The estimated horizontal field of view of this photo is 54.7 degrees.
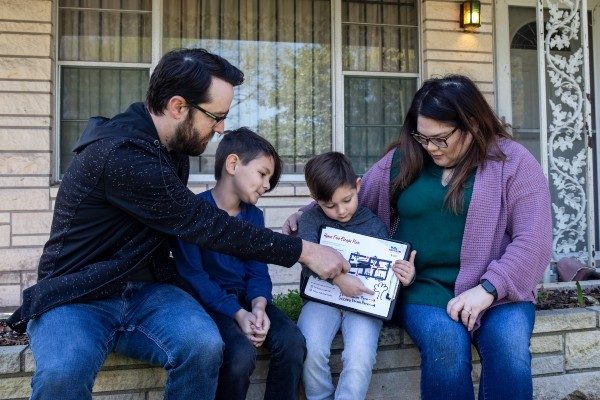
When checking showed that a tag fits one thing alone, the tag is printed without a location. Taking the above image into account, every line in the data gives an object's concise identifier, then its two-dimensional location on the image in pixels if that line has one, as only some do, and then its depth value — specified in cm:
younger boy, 238
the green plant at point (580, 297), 328
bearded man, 204
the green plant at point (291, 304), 304
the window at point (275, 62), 522
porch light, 538
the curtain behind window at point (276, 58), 542
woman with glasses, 227
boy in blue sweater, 225
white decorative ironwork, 472
